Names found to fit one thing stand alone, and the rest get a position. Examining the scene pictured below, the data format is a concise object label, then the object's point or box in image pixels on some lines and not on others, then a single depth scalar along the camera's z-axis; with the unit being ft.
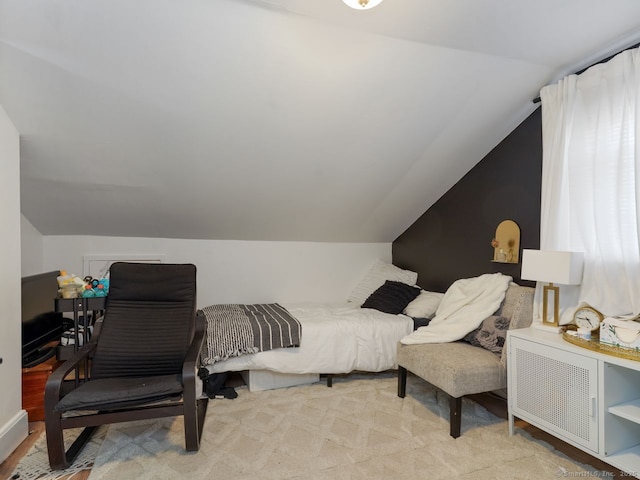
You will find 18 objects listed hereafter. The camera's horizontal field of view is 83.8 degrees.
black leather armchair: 6.42
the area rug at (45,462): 6.31
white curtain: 6.91
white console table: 5.98
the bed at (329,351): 9.66
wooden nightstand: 8.20
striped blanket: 9.33
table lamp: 7.27
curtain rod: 7.32
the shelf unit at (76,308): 8.67
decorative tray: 5.88
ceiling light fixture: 5.67
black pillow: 11.91
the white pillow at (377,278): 13.73
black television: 8.39
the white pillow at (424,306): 11.42
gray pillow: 8.61
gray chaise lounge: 7.58
